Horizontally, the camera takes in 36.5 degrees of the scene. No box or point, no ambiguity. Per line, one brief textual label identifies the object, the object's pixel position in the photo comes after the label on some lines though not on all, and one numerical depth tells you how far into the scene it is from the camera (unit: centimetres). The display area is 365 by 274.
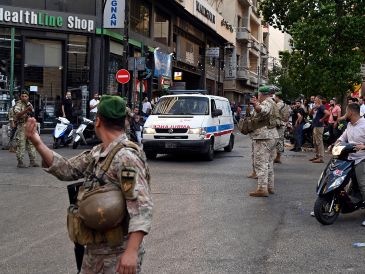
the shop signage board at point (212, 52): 4450
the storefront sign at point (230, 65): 5419
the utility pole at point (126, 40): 2095
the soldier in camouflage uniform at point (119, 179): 300
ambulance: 1437
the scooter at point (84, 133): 1758
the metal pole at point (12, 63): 2319
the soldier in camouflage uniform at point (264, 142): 920
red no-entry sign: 2159
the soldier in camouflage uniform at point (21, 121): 1258
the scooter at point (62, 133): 1753
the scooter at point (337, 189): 727
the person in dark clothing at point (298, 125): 1883
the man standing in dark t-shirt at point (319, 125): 1488
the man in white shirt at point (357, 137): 755
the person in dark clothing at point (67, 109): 2000
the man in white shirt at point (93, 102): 2209
